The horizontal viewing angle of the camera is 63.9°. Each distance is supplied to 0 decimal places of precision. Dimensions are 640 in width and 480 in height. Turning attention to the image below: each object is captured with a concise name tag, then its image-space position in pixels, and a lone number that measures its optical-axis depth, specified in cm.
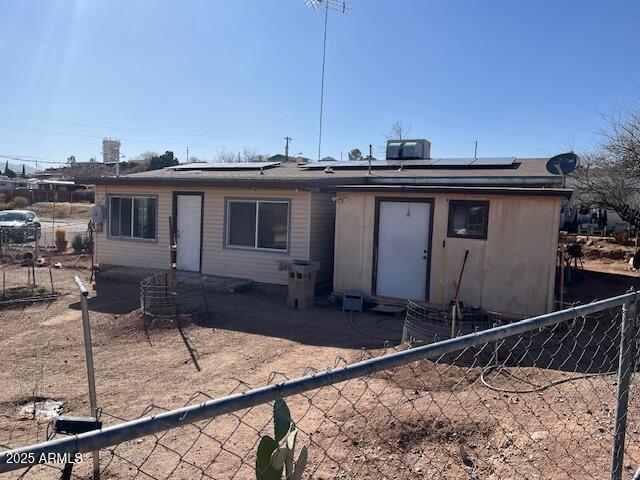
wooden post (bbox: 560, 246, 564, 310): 966
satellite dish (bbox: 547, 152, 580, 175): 1066
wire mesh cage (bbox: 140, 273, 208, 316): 974
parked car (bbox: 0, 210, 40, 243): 2045
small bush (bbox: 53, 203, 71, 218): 3981
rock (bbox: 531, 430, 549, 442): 409
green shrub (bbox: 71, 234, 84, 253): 2014
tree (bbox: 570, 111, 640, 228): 1477
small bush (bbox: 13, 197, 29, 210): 4294
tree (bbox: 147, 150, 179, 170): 5000
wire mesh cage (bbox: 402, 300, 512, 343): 781
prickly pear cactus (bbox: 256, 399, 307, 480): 202
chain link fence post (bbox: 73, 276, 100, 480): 379
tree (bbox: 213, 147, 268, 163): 5101
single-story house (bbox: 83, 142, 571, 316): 949
